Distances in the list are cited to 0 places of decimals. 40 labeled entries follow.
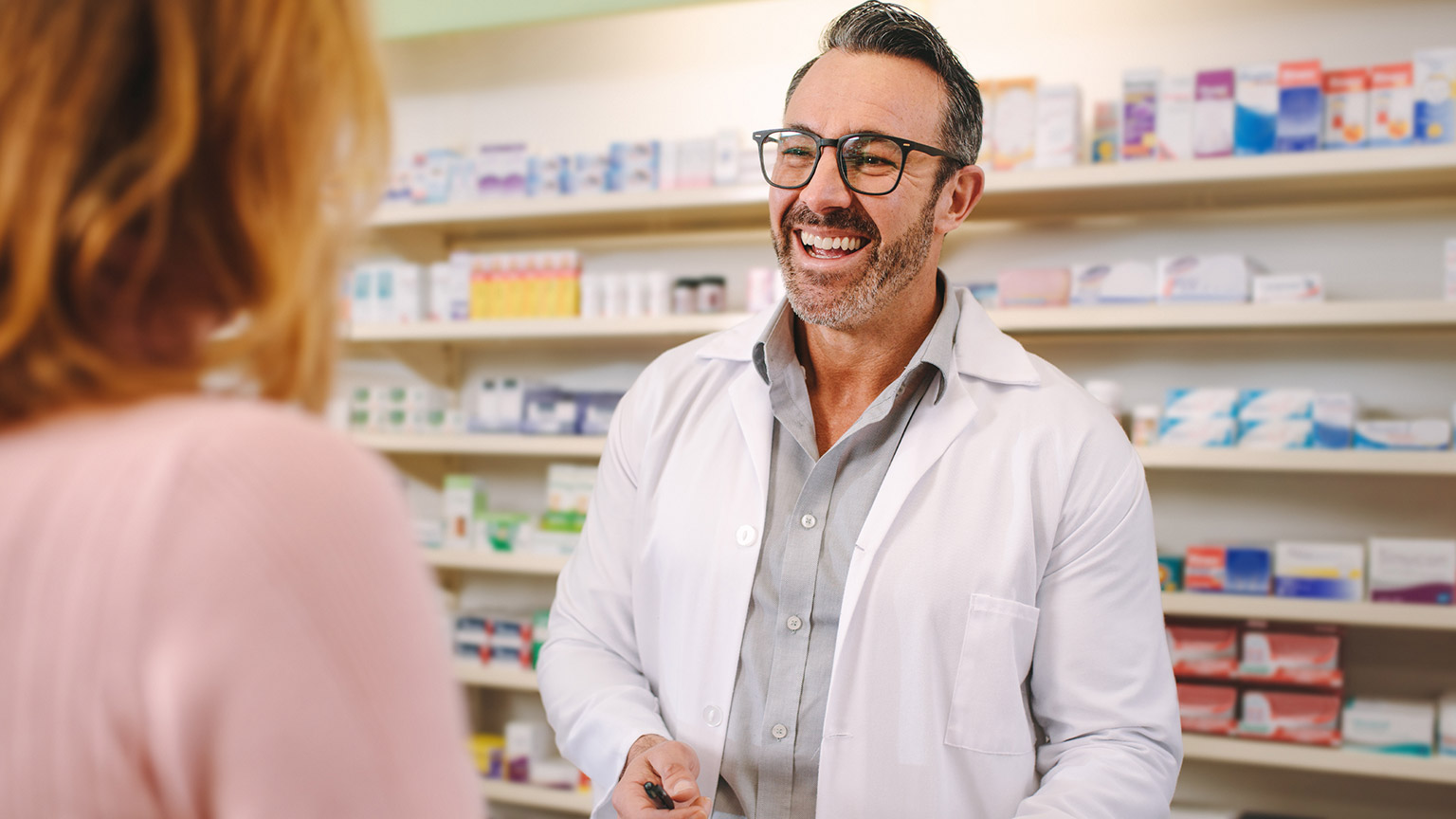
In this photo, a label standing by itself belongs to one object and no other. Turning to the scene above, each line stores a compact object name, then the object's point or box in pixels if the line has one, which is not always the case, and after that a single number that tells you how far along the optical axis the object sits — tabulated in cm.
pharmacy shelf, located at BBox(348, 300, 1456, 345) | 231
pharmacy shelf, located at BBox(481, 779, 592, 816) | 303
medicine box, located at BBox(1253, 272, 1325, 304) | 240
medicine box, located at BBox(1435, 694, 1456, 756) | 235
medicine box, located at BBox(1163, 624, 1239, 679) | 248
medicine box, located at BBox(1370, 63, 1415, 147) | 233
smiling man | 141
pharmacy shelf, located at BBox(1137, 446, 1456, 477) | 229
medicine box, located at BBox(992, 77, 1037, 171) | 261
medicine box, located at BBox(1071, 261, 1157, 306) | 253
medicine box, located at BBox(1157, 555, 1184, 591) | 255
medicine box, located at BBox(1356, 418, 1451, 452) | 232
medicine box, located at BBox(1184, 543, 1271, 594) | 248
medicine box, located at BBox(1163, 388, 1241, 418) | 247
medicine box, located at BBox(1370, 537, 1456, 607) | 235
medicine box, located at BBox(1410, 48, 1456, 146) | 229
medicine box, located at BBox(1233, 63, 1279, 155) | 241
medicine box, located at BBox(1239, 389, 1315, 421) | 240
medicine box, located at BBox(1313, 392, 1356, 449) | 239
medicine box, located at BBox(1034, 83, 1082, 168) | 258
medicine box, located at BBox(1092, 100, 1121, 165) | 261
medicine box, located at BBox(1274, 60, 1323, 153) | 238
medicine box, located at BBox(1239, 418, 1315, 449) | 240
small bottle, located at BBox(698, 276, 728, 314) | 292
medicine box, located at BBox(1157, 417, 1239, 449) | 246
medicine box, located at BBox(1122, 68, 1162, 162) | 253
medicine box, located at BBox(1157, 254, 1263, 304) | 244
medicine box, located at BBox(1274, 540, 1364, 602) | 242
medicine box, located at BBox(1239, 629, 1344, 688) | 243
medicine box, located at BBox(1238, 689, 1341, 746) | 241
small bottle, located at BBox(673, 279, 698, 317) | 294
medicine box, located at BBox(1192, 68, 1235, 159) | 244
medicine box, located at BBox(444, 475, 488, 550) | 318
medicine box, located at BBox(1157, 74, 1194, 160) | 248
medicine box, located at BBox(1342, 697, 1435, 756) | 237
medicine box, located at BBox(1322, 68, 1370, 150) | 238
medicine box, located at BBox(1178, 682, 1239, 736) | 247
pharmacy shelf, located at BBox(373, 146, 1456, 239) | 236
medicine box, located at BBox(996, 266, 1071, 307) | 259
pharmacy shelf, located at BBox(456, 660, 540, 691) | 304
